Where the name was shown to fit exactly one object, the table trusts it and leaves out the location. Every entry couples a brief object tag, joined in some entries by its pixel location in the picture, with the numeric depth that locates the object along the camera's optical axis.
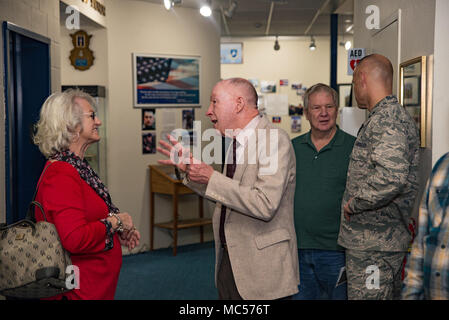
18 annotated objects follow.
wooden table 5.68
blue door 3.64
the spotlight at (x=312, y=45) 8.83
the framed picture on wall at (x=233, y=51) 9.56
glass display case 5.27
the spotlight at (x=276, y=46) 8.96
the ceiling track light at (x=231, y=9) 5.59
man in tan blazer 1.84
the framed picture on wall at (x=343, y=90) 9.56
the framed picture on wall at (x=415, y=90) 2.57
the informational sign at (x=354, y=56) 3.98
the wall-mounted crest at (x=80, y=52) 5.46
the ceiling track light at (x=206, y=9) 5.02
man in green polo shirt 2.53
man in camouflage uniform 2.04
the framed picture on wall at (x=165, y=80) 5.84
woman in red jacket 1.82
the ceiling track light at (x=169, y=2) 4.86
